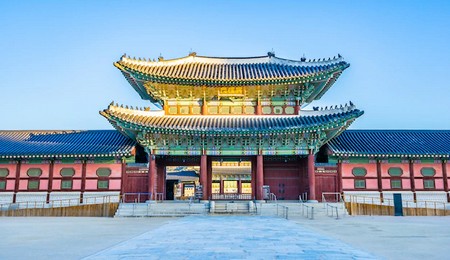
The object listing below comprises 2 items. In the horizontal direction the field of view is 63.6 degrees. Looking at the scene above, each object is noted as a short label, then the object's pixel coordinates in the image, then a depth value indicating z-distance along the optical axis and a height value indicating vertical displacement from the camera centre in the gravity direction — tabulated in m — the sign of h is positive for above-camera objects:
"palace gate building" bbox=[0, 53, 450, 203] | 26.78 +2.85
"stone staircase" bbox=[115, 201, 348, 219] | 23.91 -1.67
